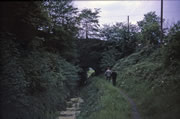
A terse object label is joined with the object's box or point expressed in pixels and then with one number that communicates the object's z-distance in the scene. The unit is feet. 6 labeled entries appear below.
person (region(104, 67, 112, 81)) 52.07
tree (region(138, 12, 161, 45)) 65.46
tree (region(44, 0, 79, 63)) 43.30
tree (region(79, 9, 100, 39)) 92.32
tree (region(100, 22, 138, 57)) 88.12
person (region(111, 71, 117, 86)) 47.43
